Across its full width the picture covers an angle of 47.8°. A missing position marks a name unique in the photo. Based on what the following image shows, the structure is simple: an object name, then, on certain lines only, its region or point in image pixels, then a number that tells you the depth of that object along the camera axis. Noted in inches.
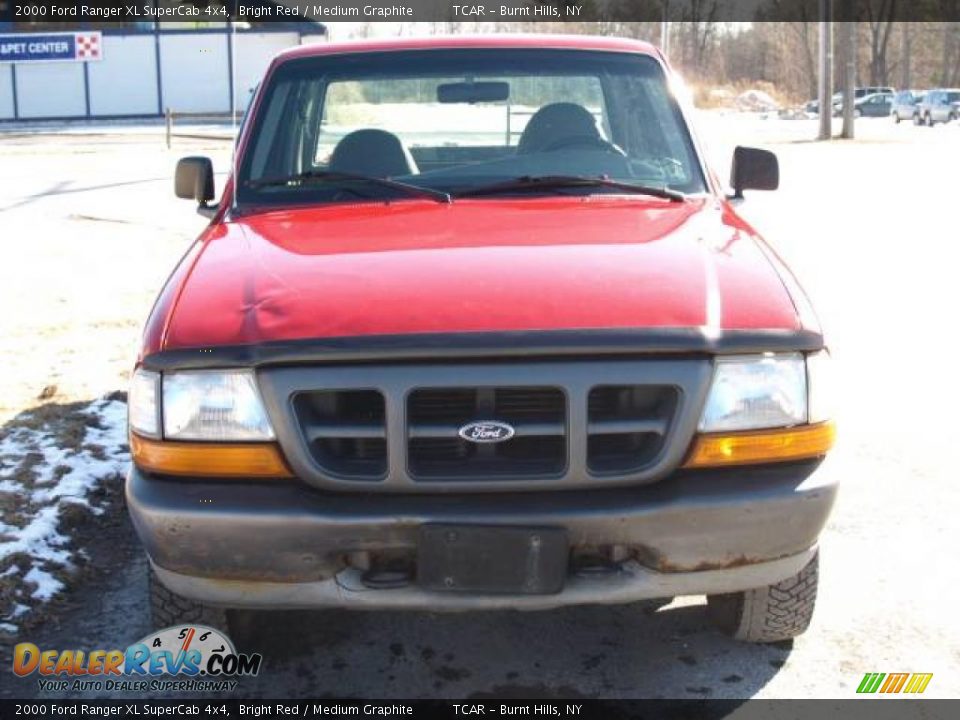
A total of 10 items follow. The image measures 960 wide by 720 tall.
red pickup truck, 99.2
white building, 1844.2
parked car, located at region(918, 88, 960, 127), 2000.5
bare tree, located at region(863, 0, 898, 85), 3225.4
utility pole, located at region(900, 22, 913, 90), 3297.2
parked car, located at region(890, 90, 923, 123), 2117.4
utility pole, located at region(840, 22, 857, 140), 1434.5
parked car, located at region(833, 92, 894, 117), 2551.7
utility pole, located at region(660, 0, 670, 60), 1556.1
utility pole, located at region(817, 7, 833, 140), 1302.9
